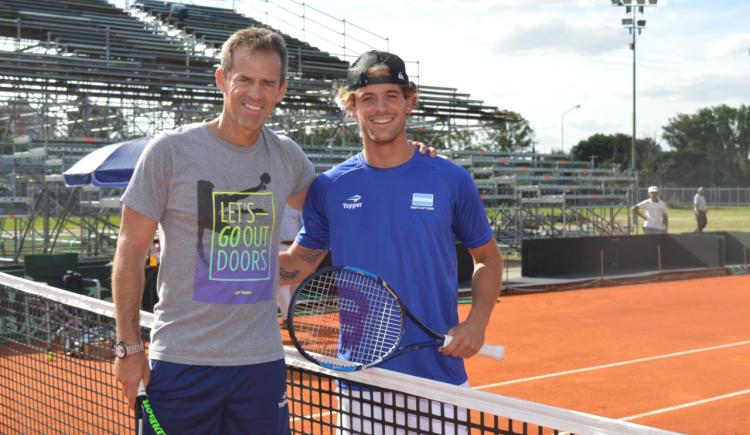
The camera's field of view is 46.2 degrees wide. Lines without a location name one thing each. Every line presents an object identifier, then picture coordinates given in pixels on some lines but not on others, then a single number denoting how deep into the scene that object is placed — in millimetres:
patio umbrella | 10180
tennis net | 2443
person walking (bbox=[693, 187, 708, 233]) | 25062
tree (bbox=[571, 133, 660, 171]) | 82062
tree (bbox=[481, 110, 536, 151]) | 30139
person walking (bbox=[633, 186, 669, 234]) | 19484
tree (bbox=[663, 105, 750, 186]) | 85938
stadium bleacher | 20234
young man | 3006
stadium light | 35812
